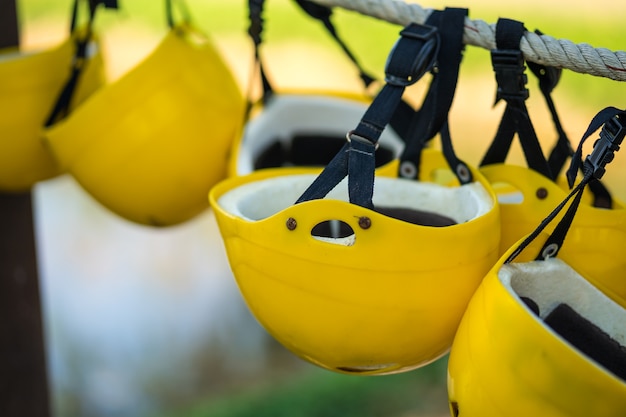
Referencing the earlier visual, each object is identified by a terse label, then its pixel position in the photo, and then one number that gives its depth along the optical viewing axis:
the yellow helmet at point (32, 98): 2.13
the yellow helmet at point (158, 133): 2.06
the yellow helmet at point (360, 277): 1.71
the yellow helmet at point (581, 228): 1.78
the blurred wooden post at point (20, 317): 2.37
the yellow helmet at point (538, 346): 1.60
